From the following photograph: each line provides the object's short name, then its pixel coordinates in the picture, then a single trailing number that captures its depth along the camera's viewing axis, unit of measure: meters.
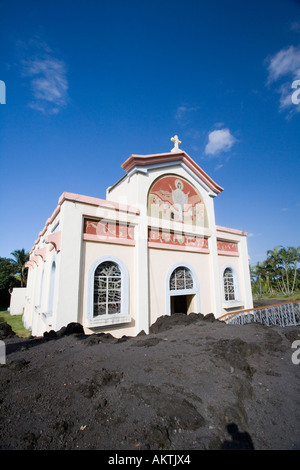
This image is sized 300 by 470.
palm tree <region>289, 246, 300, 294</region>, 30.80
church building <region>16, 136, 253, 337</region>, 6.43
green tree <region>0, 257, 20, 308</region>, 29.23
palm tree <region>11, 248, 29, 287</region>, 31.65
